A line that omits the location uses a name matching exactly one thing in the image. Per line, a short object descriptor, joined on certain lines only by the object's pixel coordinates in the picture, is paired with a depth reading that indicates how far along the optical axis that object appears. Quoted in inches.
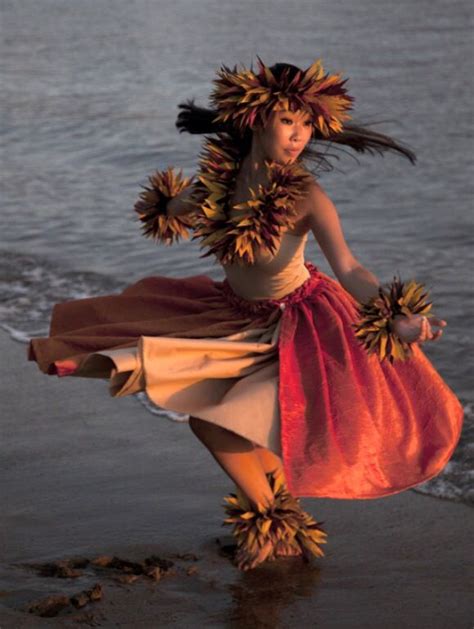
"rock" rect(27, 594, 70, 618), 298.2
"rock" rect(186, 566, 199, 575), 324.5
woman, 303.6
